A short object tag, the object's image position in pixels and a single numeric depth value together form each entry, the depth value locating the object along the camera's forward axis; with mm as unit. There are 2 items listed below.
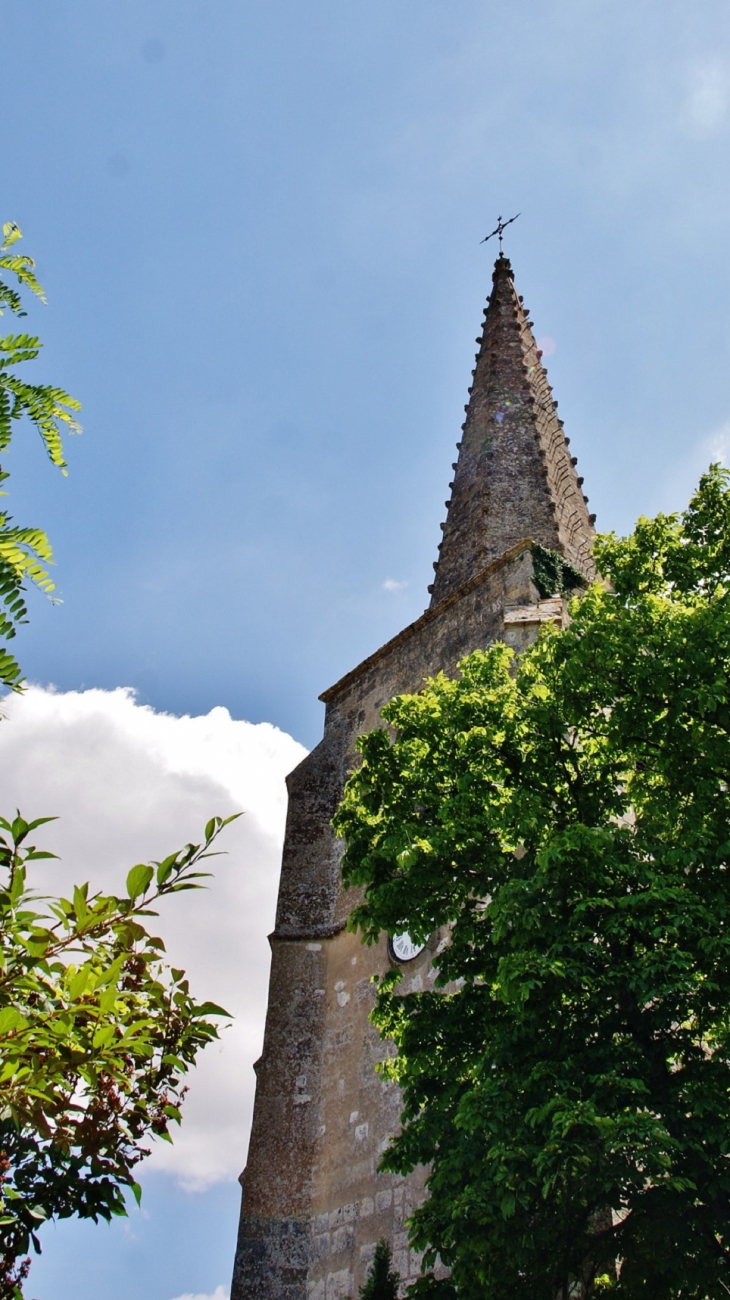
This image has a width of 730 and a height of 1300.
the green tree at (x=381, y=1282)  9797
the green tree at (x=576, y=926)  6762
